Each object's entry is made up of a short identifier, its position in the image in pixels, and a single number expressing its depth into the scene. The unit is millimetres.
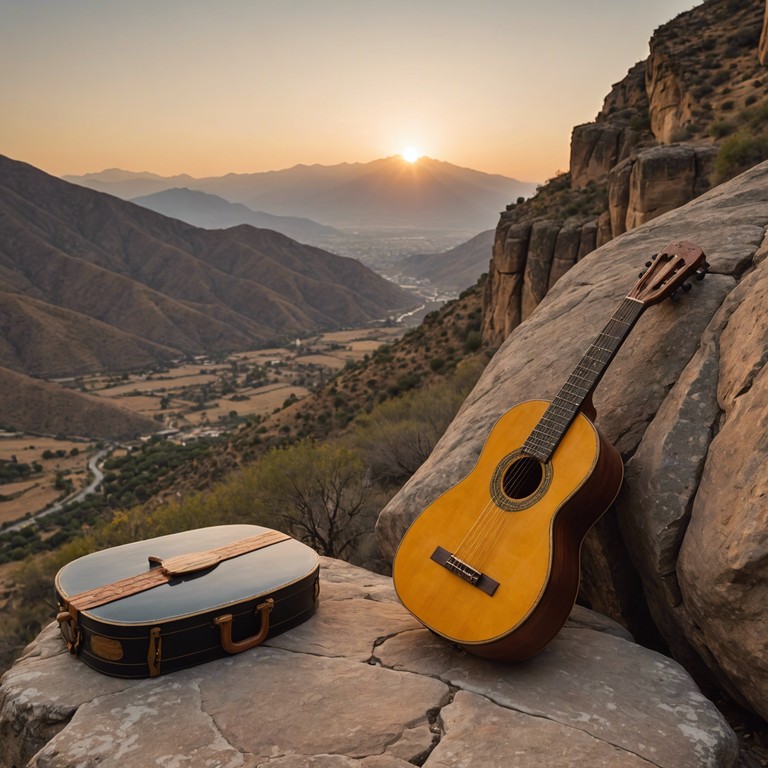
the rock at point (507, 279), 25062
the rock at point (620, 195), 20234
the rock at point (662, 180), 18281
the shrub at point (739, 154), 13508
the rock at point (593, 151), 30203
